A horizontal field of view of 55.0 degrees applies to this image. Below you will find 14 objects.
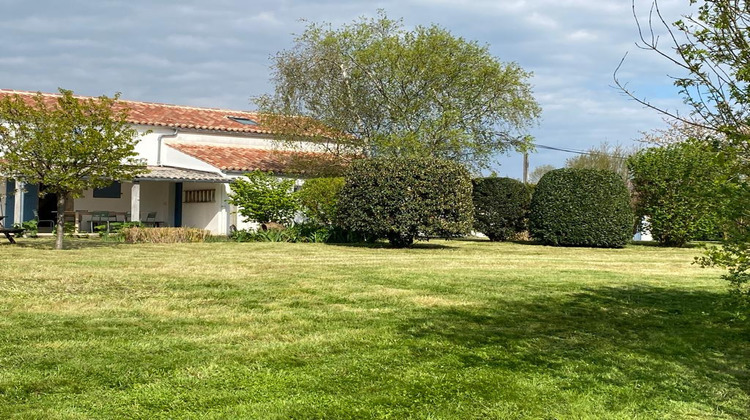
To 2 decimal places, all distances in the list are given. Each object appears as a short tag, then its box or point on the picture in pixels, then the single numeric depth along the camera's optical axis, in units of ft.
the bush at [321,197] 75.46
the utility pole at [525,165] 143.10
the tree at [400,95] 80.64
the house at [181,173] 87.56
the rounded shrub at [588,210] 75.97
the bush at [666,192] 77.46
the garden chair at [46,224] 94.58
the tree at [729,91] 19.22
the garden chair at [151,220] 91.19
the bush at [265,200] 76.59
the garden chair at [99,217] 85.61
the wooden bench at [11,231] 61.69
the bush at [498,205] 85.15
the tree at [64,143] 52.42
